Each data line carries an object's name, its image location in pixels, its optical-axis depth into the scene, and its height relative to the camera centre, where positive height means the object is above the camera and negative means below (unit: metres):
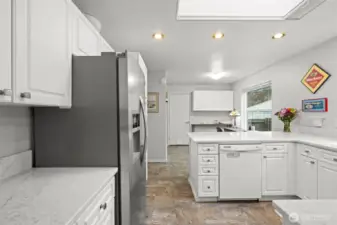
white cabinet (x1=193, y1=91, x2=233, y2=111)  8.16 +0.43
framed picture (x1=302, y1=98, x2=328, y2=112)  3.42 +0.11
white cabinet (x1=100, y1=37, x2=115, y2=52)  2.37 +0.71
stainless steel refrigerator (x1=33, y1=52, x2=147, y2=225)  1.65 -0.07
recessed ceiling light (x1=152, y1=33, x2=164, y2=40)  3.02 +1.01
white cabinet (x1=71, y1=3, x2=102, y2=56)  1.67 +0.62
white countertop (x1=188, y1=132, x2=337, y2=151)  2.79 -0.37
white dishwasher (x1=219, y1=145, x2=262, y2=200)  3.18 -0.85
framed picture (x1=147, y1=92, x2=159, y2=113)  5.75 +0.31
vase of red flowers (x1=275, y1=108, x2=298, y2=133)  4.04 -0.07
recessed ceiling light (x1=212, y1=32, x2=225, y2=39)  3.01 +1.02
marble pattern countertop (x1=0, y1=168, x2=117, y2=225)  0.88 -0.39
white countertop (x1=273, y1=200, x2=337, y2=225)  0.76 -0.35
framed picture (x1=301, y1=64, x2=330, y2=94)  3.45 +0.52
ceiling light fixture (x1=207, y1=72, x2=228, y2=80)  6.12 +1.00
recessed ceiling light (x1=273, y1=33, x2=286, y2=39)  3.05 +1.02
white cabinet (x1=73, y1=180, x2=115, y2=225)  1.06 -0.51
